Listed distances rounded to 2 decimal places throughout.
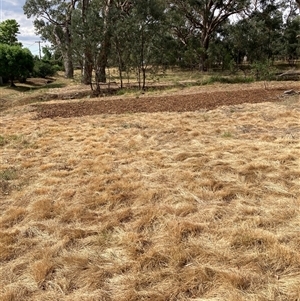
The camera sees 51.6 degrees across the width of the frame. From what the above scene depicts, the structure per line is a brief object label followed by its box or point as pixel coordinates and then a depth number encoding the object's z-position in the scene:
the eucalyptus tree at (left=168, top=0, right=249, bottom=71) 22.02
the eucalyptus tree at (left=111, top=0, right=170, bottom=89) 12.77
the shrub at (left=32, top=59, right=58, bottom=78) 26.62
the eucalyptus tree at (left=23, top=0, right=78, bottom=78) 22.77
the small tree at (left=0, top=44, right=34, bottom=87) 20.53
